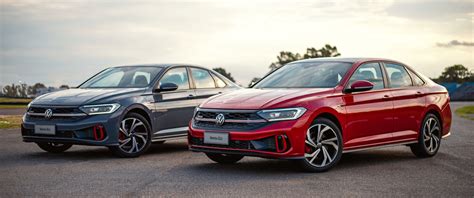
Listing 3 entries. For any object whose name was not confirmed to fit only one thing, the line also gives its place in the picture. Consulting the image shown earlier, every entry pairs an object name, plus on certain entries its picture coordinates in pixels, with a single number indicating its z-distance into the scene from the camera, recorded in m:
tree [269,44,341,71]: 125.06
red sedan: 9.42
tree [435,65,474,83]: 108.60
